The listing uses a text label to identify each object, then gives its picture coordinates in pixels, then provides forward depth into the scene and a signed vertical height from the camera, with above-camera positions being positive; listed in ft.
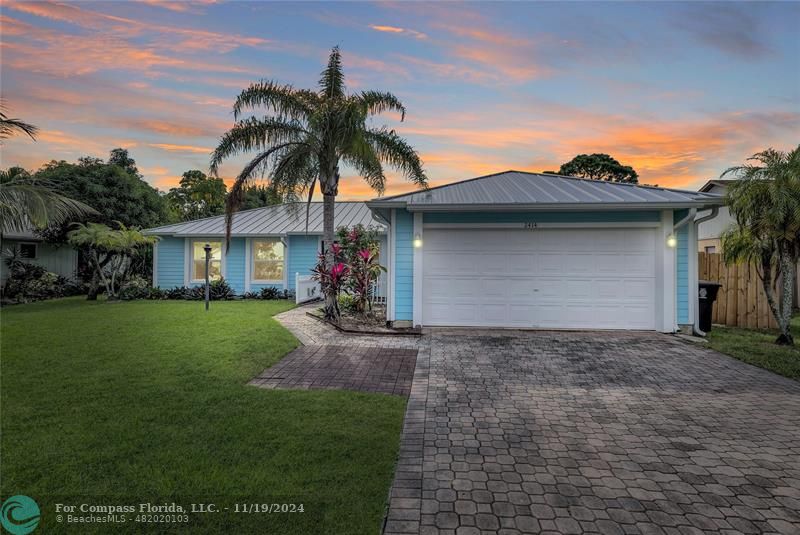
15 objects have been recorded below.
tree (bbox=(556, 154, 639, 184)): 96.17 +26.12
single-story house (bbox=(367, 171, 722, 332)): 26.40 +0.76
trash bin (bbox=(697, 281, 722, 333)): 27.17 -1.95
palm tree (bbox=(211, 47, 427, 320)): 29.68 +10.72
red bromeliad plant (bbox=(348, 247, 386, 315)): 32.17 -0.58
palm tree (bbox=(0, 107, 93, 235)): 22.53 +4.06
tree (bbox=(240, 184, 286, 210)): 32.96 +6.62
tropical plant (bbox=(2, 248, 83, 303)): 46.44 -1.86
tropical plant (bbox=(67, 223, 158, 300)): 42.60 +2.79
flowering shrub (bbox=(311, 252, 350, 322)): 30.50 -0.89
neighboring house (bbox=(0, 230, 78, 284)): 49.14 +2.08
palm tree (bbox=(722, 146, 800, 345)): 22.07 +3.53
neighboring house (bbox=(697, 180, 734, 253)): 47.67 +5.48
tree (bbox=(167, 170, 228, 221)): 115.34 +21.97
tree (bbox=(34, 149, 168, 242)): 53.62 +11.37
